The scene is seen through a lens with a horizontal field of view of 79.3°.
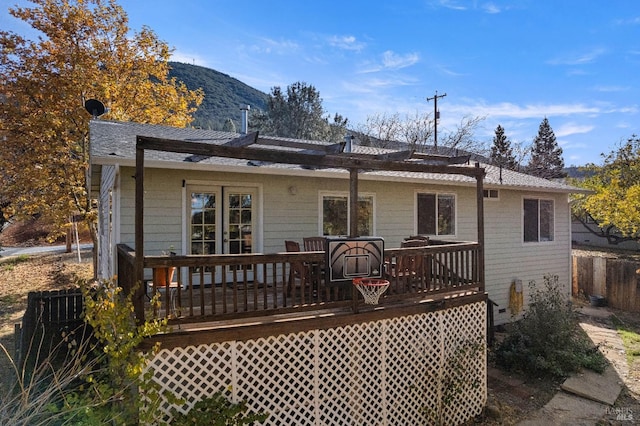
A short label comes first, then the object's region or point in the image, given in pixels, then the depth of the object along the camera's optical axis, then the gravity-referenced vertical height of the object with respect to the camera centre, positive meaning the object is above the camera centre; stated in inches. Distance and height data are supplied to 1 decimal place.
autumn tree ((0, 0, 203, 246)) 466.6 +142.0
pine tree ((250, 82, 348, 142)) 1047.0 +271.7
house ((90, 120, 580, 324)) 240.8 +5.9
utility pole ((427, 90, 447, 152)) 901.0 +230.8
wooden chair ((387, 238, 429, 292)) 182.7 -27.1
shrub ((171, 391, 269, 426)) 130.5 -69.2
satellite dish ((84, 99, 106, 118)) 319.6 +89.8
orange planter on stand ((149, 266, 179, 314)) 191.2 -33.4
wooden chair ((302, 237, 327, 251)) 252.4 -19.0
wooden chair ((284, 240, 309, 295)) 160.6 -24.2
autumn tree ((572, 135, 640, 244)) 456.3 +26.5
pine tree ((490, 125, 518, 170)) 1111.0 +208.1
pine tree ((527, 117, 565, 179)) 1244.3 +229.5
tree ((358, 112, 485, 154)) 952.9 +207.9
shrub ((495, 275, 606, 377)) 252.2 -90.6
